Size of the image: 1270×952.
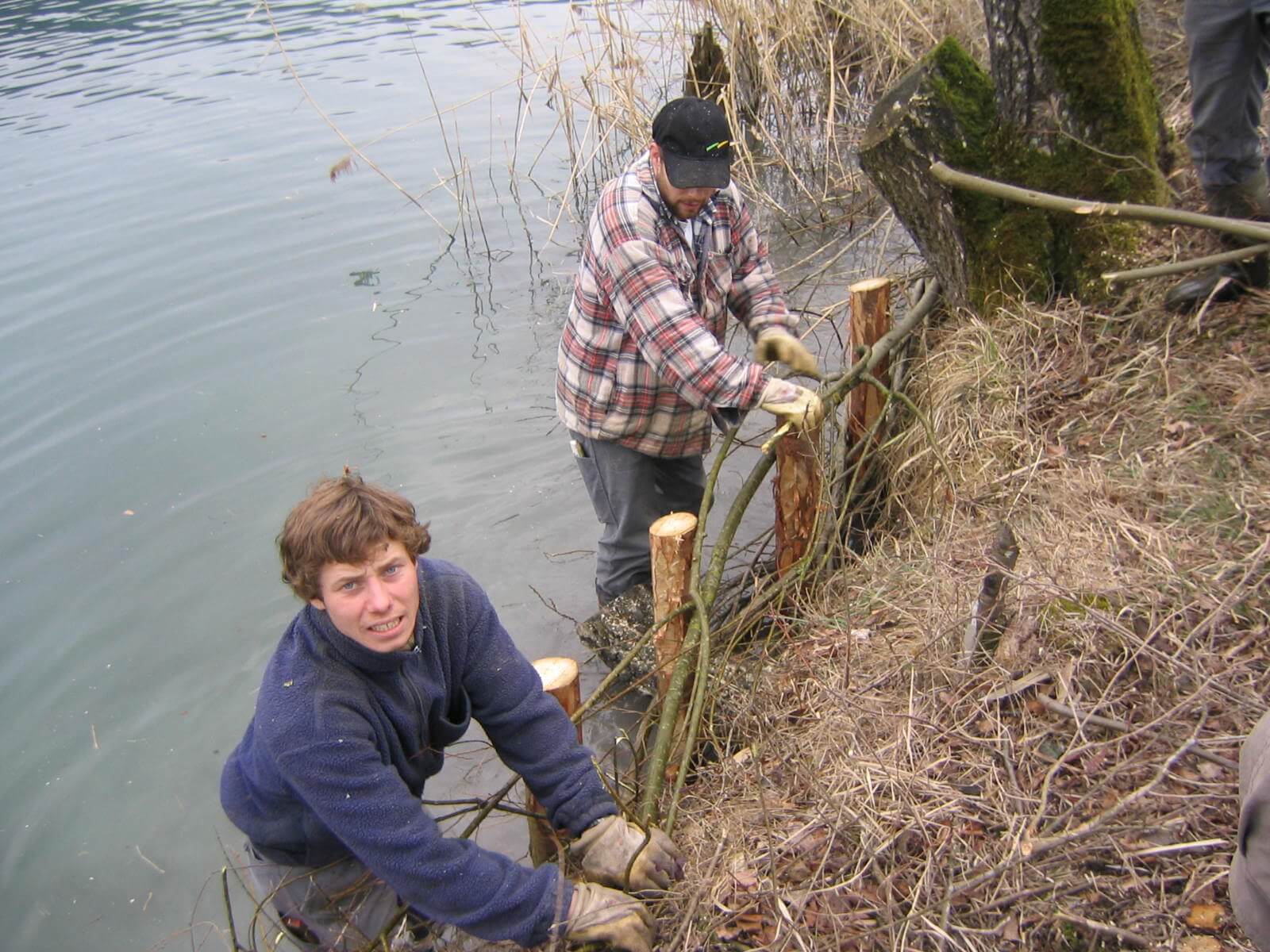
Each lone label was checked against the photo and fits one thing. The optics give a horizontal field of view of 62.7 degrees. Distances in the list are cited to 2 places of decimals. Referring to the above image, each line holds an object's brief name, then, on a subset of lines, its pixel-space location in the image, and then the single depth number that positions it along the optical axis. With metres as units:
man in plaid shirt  3.47
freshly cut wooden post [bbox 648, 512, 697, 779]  3.62
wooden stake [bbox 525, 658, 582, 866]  3.11
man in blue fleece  2.30
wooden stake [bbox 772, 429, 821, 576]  3.95
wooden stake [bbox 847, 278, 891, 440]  4.45
